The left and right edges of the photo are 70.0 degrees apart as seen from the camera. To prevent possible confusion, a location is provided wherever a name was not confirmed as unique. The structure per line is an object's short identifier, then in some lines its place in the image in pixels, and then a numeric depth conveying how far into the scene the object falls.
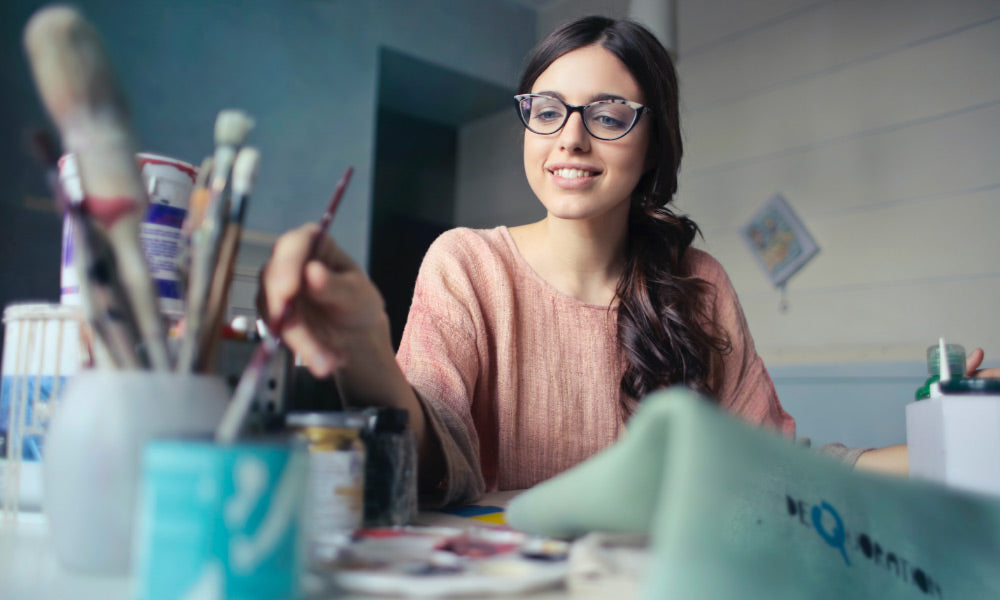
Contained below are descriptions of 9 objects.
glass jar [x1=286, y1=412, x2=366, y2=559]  0.47
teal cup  0.30
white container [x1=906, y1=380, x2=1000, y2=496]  0.59
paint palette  0.35
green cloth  0.34
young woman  1.21
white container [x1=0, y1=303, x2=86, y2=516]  0.55
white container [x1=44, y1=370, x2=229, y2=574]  0.37
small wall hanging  2.88
